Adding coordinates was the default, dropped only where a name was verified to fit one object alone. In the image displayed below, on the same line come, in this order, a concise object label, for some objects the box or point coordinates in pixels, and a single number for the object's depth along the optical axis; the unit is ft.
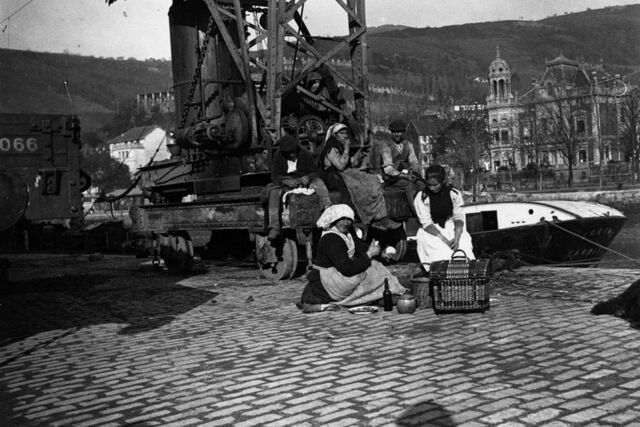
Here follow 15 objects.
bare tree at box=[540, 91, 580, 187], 224.74
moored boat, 60.59
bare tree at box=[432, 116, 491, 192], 248.73
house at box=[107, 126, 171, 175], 345.78
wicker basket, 26.96
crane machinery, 46.73
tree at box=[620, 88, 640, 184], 200.03
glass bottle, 29.27
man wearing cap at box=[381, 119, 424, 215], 43.52
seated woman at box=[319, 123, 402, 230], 39.22
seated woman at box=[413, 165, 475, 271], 31.55
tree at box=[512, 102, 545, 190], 240.98
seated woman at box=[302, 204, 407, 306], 29.45
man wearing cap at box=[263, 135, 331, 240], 39.41
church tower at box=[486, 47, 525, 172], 352.28
